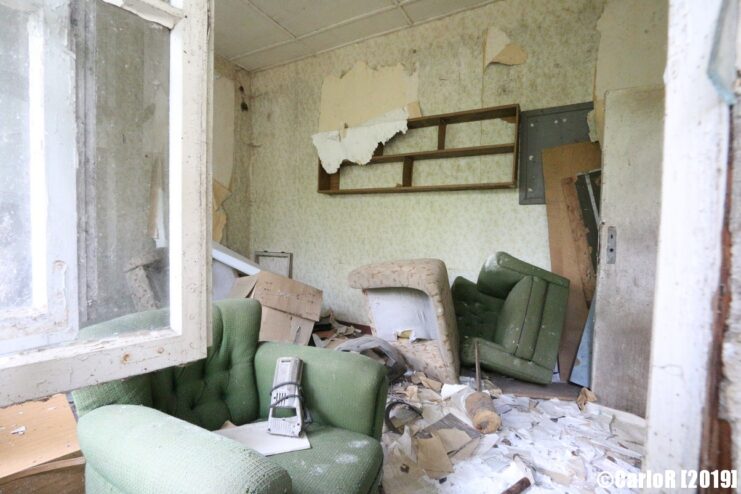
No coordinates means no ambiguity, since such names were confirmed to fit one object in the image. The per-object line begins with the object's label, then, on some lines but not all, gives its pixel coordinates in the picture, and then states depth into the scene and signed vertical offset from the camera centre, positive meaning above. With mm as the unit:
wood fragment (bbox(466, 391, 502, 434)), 1737 -896
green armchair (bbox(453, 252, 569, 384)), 2203 -549
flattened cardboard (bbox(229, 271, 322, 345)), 2484 -523
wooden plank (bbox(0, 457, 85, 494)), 1004 -757
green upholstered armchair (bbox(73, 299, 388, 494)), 728 -511
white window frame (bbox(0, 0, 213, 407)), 702 +62
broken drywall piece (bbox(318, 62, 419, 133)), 3209 +1360
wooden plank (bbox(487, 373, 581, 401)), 2152 -959
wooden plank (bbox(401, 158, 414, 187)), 3164 +573
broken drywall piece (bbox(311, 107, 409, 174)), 3174 +924
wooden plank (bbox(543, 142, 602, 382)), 2414 +43
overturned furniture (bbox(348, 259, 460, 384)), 1981 -465
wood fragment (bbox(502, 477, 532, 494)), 1335 -961
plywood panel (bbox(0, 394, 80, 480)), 1065 -696
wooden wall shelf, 2713 +714
